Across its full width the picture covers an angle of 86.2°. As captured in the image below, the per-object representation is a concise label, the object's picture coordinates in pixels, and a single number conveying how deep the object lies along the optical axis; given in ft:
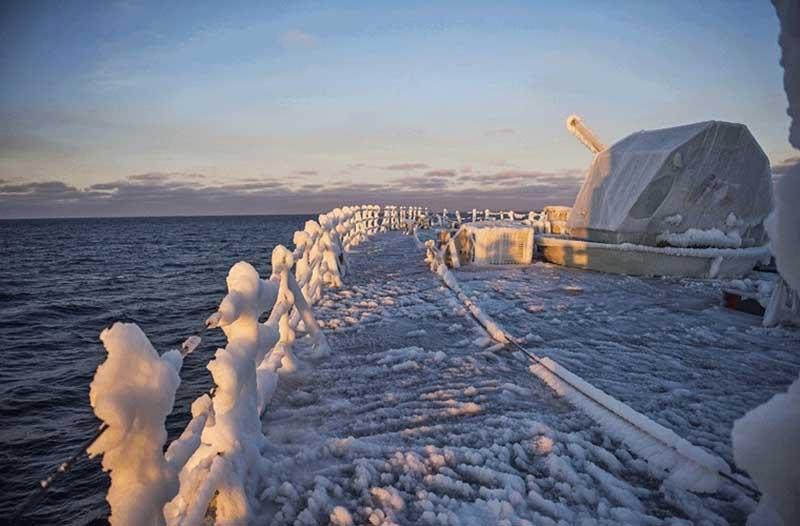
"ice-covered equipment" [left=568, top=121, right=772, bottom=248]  42.95
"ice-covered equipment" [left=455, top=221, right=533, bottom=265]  51.31
